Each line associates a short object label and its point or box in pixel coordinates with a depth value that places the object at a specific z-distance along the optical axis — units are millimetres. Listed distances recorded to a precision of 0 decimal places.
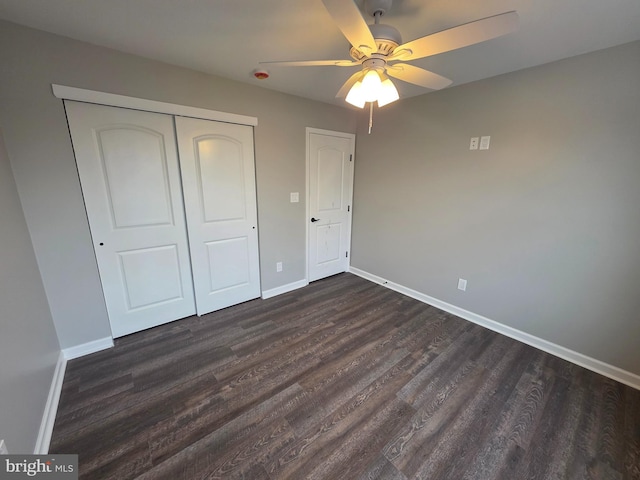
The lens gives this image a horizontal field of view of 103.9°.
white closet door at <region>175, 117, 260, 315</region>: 2303
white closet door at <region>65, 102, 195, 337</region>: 1885
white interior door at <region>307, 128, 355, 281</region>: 3143
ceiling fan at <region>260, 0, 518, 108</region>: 953
